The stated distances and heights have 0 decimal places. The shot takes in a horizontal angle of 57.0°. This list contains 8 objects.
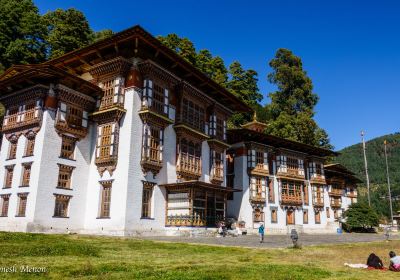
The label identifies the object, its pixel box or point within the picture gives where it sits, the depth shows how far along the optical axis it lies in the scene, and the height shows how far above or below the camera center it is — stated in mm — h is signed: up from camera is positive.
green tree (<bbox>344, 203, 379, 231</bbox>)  49625 +658
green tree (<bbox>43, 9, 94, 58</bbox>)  48281 +25187
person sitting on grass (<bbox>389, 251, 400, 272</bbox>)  12865 -1413
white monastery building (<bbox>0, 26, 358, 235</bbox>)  27516 +5757
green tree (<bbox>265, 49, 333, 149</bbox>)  57812 +19574
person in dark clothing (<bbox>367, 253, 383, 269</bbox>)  13438 -1436
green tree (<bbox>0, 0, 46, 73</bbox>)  42625 +21743
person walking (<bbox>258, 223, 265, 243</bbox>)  25891 -828
